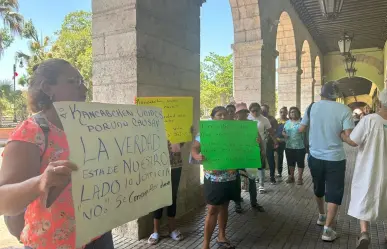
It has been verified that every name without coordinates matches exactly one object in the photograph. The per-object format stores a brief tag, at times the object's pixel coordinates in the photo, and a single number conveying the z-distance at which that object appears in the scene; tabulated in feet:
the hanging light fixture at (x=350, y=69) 35.41
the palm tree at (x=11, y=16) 54.54
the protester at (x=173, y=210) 10.37
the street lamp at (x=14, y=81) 65.58
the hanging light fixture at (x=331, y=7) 15.99
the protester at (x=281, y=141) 19.15
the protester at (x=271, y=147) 18.11
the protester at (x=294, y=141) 17.90
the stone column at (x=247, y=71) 21.95
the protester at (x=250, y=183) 12.76
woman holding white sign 3.43
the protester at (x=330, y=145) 10.34
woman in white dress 9.48
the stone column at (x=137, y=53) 10.34
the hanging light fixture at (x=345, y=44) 27.89
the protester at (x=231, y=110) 12.94
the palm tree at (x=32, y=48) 78.16
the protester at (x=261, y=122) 15.77
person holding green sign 8.88
